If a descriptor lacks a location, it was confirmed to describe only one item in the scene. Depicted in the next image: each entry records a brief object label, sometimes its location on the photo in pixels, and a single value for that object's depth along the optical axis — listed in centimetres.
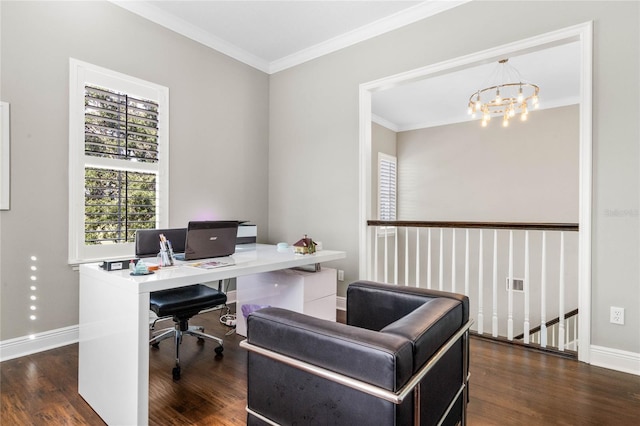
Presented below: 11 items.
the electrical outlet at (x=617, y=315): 232
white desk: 155
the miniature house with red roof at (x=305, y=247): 272
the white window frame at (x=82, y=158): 274
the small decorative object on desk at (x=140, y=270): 171
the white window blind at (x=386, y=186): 595
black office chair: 232
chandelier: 367
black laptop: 218
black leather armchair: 101
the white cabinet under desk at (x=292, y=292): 271
